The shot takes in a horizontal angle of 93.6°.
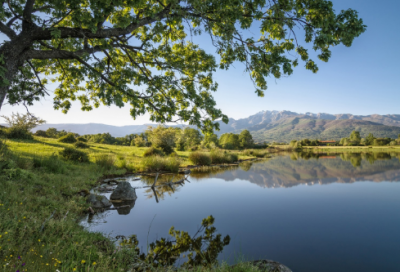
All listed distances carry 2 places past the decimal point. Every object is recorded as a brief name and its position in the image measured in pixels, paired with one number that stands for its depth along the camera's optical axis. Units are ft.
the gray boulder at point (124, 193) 23.61
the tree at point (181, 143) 119.46
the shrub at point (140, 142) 126.50
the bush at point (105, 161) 41.07
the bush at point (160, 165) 47.60
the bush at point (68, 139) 79.82
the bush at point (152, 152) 66.76
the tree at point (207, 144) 124.43
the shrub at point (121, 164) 45.01
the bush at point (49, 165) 30.23
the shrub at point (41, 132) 128.94
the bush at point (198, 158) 66.13
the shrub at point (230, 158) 77.06
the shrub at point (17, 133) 60.92
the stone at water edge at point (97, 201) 20.13
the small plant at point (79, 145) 70.31
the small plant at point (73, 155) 43.02
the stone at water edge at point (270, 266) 9.51
